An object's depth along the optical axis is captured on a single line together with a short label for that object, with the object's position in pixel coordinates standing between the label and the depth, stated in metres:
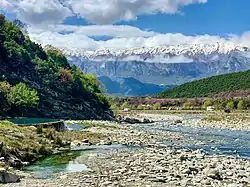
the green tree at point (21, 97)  112.06
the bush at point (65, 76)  145.12
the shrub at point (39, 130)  54.53
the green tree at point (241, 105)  195.50
